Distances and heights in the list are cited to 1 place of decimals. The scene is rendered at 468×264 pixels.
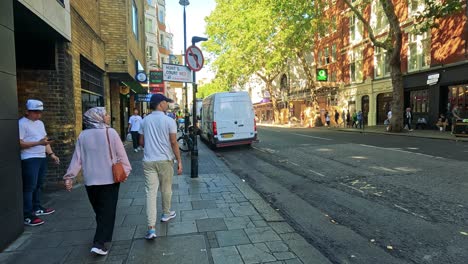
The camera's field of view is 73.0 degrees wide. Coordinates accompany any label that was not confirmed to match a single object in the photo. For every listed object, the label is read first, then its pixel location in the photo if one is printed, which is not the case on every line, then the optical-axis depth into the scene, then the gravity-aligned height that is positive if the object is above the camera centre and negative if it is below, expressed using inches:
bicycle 481.7 -44.0
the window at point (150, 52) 1334.3 +261.0
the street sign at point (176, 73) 309.7 +40.8
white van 523.8 -10.3
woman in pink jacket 140.2 -22.5
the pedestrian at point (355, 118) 1120.0 -18.9
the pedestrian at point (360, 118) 1034.9 -16.0
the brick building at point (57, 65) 152.0 +43.5
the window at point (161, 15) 1859.0 +584.6
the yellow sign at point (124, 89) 678.8 +54.3
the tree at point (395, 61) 753.3 +130.2
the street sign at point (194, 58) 309.3 +55.5
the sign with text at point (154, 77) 752.7 +88.6
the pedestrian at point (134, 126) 500.9 -18.7
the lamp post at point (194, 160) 304.2 -44.3
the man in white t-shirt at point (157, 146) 163.8 -16.5
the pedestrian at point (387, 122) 830.7 -30.4
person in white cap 179.2 -26.1
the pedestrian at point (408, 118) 884.6 -14.4
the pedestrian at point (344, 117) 1215.3 -14.7
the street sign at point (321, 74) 1259.2 +154.6
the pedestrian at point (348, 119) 1180.4 -21.8
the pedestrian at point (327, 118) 1259.2 -18.8
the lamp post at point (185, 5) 514.5 +176.9
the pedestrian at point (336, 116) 1281.3 -11.4
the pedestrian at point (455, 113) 709.6 -0.8
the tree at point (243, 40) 1200.2 +314.0
